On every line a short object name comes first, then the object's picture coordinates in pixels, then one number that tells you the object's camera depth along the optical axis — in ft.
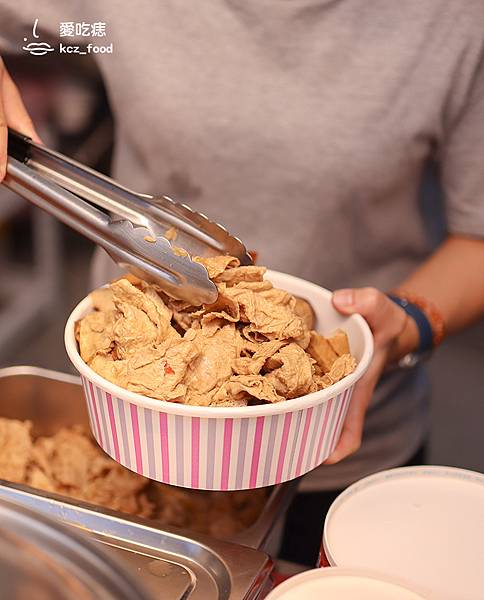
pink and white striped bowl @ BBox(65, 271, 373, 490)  2.34
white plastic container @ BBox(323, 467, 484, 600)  2.19
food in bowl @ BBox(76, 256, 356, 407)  2.42
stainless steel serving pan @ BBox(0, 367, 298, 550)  3.43
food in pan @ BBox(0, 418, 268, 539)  3.13
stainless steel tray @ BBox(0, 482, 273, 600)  2.26
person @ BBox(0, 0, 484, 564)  3.71
